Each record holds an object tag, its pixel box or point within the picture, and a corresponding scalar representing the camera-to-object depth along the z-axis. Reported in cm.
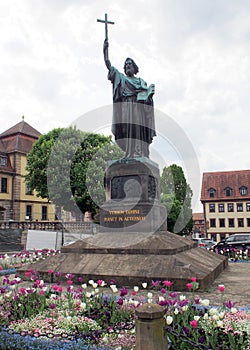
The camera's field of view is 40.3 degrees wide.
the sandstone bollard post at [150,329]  294
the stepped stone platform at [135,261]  702
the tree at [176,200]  3257
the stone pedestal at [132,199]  966
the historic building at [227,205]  5259
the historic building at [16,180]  4634
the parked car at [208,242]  3205
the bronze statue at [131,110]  1115
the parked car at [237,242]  2023
